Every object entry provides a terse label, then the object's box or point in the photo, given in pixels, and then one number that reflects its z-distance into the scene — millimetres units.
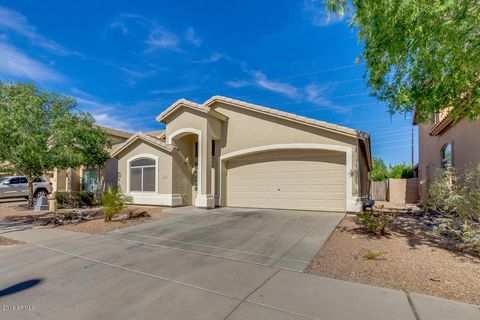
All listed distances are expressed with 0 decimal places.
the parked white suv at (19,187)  17031
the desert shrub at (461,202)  4863
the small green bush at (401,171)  23717
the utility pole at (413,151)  28456
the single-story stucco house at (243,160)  10406
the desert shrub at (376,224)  6500
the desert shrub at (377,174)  26830
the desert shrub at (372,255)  4707
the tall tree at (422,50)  4672
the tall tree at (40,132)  10320
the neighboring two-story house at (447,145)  8734
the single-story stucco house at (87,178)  18531
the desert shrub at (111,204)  8891
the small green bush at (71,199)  13828
